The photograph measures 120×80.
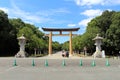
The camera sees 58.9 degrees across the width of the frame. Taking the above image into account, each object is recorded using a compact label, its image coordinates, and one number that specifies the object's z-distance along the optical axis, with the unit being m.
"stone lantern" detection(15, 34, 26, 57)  18.75
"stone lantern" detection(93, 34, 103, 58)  18.50
